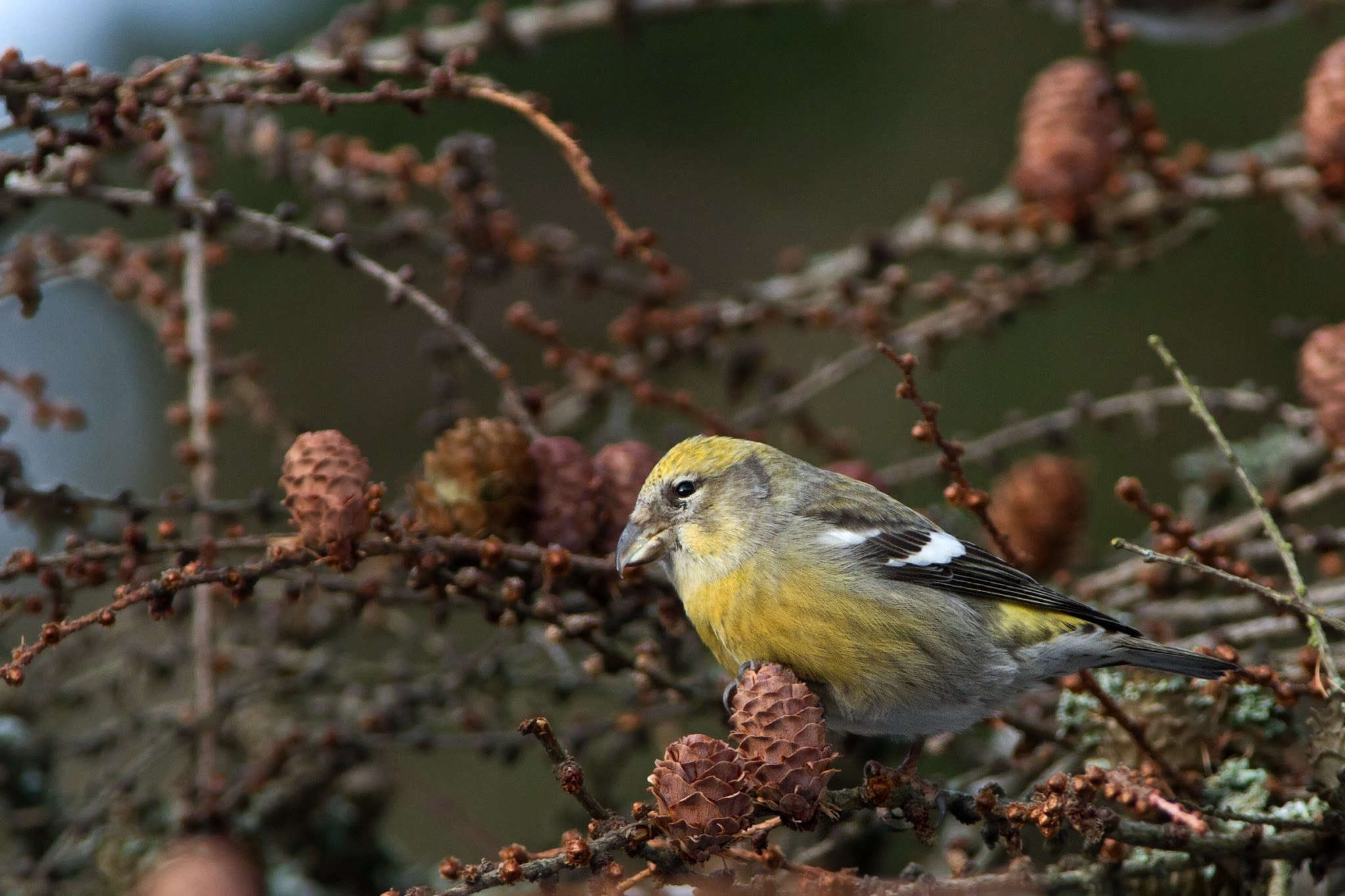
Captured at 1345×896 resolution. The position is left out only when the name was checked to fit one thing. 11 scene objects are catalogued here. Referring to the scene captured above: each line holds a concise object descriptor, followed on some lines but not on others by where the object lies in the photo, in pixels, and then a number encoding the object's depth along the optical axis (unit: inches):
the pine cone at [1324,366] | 193.0
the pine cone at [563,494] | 176.9
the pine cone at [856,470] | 197.8
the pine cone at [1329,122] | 211.2
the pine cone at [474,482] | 171.2
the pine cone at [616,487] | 186.5
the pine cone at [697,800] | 124.3
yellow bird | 184.5
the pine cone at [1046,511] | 237.5
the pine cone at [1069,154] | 237.1
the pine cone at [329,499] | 150.1
